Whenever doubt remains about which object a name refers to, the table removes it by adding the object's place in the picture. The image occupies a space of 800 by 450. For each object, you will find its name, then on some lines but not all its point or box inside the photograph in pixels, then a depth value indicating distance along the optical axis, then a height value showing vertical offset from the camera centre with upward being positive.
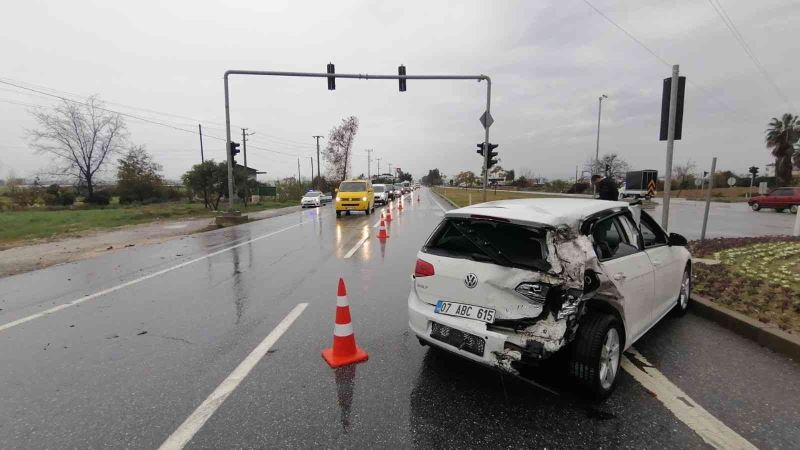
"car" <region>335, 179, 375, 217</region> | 22.19 -0.51
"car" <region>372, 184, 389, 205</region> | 34.31 -0.64
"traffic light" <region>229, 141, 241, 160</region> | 17.66 +1.76
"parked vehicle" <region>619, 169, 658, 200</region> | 30.64 +0.01
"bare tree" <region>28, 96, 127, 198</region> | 41.00 +4.39
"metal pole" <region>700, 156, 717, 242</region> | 8.13 +0.18
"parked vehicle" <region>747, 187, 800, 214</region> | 23.73 -1.04
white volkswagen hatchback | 2.95 -0.83
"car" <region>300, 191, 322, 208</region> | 32.38 -1.12
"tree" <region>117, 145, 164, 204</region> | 39.75 +0.83
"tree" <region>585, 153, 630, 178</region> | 73.88 +3.86
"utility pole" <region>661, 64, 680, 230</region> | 7.64 +1.06
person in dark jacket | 9.72 -0.11
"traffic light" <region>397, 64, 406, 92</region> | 16.84 +4.90
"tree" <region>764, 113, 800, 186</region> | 48.77 +5.15
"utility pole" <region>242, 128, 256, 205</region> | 36.10 +4.23
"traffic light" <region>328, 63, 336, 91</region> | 16.44 +4.50
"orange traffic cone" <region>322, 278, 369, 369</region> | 3.82 -1.51
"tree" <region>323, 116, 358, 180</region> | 70.06 +6.84
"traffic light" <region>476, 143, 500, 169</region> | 18.46 +1.49
